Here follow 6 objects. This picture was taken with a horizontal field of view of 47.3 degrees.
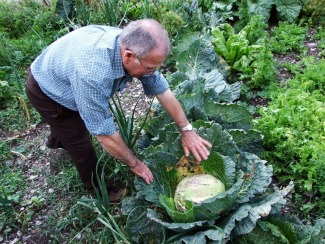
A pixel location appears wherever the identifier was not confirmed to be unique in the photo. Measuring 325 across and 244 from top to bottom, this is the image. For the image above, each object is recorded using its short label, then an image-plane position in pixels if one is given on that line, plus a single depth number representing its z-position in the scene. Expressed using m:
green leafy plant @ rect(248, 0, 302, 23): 4.42
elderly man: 1.94
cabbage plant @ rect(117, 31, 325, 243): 2.16
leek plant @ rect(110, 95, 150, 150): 2.76
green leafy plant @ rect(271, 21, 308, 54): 4.09
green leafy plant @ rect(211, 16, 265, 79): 3.77
